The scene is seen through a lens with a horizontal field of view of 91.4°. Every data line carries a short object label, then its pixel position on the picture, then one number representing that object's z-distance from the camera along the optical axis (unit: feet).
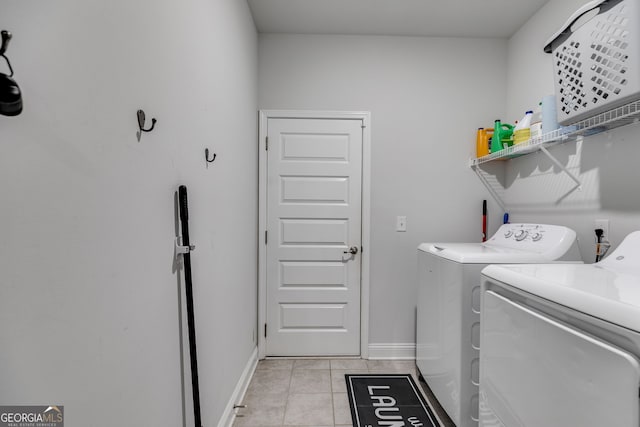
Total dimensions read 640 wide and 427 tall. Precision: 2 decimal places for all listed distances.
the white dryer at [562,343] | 2.37
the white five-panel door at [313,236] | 8.52
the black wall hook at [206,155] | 4.77
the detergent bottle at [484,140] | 8.09
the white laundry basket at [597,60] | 3.78
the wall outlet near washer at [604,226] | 5.38
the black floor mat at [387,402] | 5.99
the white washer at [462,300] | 5.40
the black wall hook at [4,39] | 1.57
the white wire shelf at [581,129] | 4.32
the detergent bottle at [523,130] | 6.70
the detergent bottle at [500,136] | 7.49
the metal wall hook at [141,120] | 2.97
